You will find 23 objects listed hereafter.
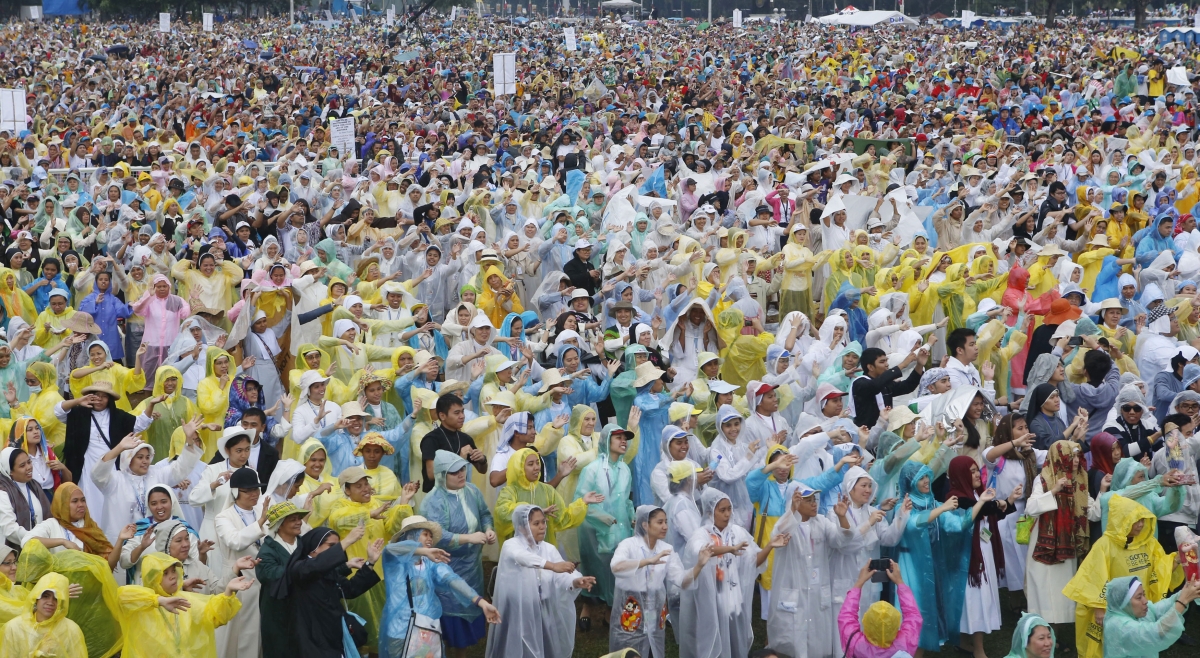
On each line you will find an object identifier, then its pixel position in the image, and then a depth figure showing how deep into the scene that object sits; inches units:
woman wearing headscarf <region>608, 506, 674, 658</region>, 553.9
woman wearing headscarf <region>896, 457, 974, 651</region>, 576.1
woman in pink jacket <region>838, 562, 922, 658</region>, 495.5
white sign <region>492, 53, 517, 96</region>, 2004.2
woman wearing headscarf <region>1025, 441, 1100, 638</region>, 586.9
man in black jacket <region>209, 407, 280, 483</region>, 621.0
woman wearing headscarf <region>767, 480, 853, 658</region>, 576.1
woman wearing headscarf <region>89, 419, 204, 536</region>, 594.9
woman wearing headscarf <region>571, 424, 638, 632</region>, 611.5
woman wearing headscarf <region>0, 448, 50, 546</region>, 558.6
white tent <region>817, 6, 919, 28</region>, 4473.4
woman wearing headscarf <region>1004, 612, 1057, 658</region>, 462.0
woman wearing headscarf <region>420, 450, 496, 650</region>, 562.9
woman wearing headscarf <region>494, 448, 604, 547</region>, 583.2
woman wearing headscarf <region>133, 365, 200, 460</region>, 694.5
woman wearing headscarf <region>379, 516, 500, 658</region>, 528.1
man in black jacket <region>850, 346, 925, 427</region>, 708.0
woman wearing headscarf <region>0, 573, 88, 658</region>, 466.3
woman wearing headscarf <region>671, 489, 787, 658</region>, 561.0
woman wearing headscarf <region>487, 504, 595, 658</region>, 549.3
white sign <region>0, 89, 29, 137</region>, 1455.5
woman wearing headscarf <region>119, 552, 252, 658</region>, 486.0
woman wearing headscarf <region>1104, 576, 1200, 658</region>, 487.2
